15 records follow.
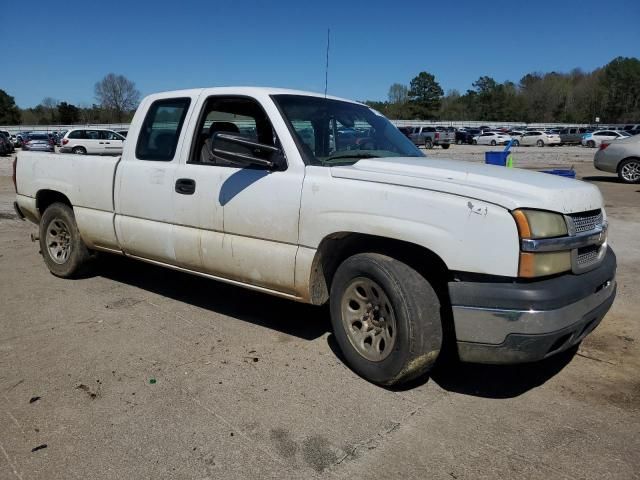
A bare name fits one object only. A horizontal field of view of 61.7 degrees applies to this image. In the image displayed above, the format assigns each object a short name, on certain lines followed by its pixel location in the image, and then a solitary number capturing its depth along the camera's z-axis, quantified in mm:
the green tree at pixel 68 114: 90125
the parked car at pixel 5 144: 32469
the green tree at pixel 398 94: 123412
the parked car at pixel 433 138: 46875
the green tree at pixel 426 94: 118312
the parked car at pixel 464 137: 57281
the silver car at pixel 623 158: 15477
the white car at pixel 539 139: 52750
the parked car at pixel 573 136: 54688
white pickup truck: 2928
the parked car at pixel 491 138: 53125
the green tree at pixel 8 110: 95188
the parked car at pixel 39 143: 32000
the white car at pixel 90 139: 27259
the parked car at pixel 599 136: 46919
